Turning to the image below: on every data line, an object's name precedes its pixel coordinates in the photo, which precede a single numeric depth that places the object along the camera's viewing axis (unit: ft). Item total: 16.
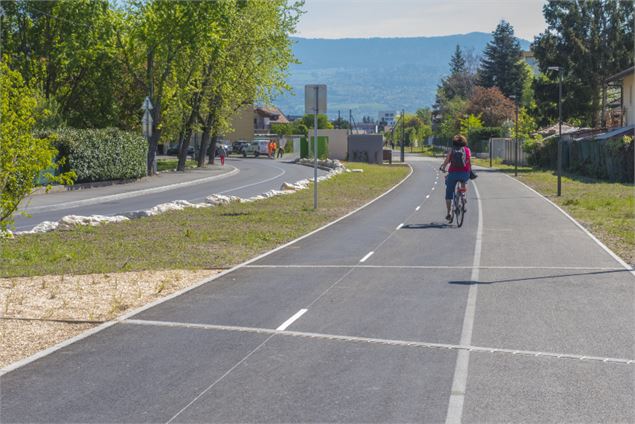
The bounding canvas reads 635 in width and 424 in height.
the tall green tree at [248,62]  180.86
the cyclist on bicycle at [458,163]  66.03
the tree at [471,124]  344.24
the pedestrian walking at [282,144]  297.92
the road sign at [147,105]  136.66
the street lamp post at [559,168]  110.42
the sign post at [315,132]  85.81
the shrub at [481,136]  326.79
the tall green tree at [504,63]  383.04
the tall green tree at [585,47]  217.36
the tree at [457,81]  495.41
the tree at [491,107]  359.25
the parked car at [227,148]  316.09
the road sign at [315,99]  85.81
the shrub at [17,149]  34.94
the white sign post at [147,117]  136.98
